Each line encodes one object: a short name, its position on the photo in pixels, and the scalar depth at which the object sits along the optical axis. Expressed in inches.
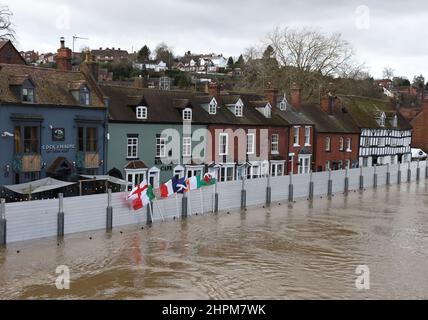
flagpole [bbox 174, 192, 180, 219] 1058.6
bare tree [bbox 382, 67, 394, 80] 5561.0
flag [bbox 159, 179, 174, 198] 1008.2
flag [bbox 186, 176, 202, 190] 1051.6
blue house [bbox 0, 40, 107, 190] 1085.8
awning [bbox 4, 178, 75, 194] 986.1
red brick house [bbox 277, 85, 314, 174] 1745.8
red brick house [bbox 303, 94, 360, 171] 1884.8
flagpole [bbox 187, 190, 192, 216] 1082.2
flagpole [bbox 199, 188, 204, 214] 1114.0
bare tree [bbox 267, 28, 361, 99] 2610.7
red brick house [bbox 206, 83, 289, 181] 1520.7
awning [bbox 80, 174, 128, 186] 1143.0
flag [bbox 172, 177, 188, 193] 1027.1
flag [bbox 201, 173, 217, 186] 1087.0
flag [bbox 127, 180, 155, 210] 951.0
